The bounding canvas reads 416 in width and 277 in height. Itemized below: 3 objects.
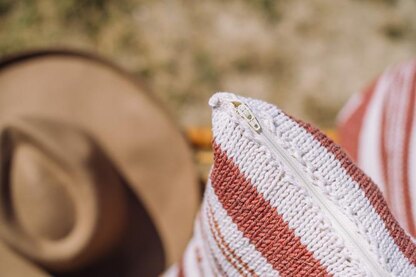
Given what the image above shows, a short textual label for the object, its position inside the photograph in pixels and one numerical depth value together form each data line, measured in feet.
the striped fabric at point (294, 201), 2.19
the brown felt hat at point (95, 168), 3.03
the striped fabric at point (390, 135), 2.83
